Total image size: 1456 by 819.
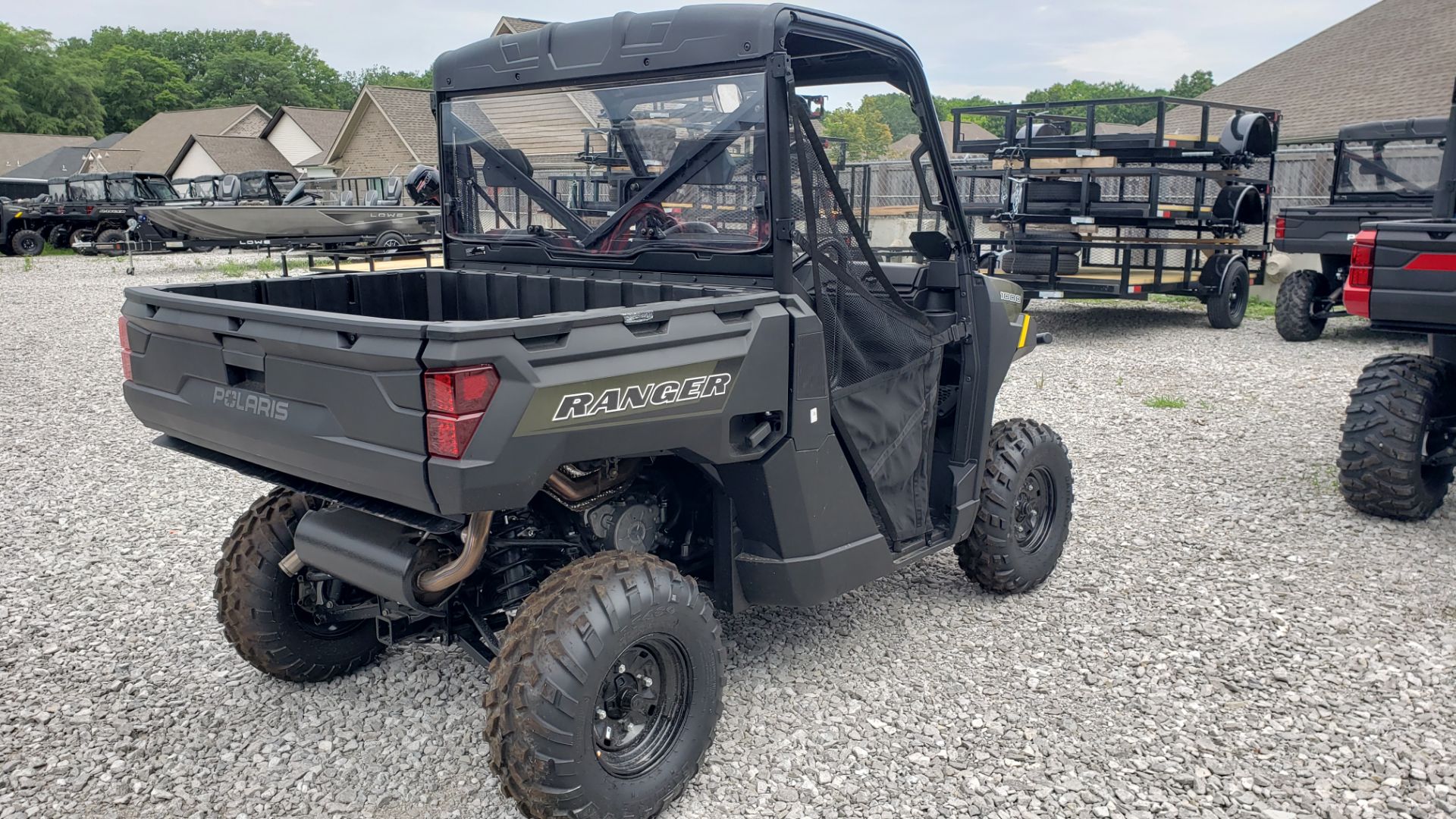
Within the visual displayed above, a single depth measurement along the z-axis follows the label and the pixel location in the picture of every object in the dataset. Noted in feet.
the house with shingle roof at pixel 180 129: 171.83
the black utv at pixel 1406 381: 16.42
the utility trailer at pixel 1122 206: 38.68
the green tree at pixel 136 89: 226.17
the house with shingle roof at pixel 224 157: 156.15
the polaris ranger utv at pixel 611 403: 8.59
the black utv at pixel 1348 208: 35.47
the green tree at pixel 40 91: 194.08
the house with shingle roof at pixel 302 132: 155.94
